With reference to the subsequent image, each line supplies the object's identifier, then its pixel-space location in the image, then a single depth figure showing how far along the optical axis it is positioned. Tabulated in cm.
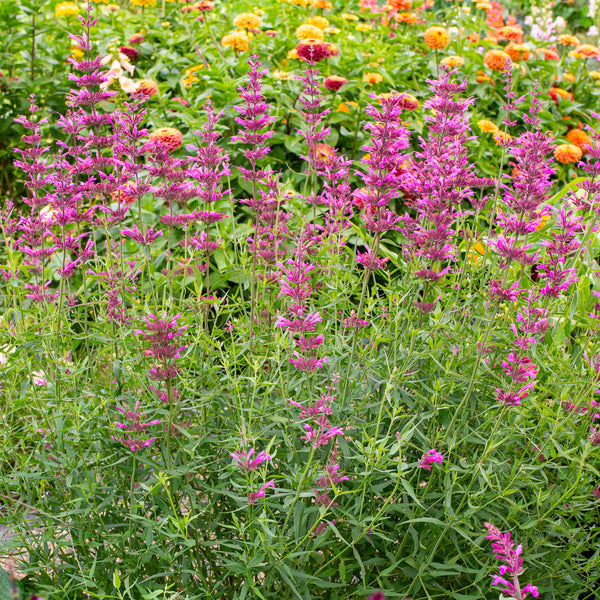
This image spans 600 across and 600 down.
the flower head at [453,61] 524
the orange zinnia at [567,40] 682
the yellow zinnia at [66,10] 590
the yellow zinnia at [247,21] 541
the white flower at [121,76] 496
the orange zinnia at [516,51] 595
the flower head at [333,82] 490
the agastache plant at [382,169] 201
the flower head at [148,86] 468
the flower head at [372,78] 507
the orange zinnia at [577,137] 596
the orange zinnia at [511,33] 654
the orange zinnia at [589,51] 649
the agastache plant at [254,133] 222
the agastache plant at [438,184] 207
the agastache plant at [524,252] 192
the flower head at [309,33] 521
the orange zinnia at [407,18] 629
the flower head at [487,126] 507
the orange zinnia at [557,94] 639
